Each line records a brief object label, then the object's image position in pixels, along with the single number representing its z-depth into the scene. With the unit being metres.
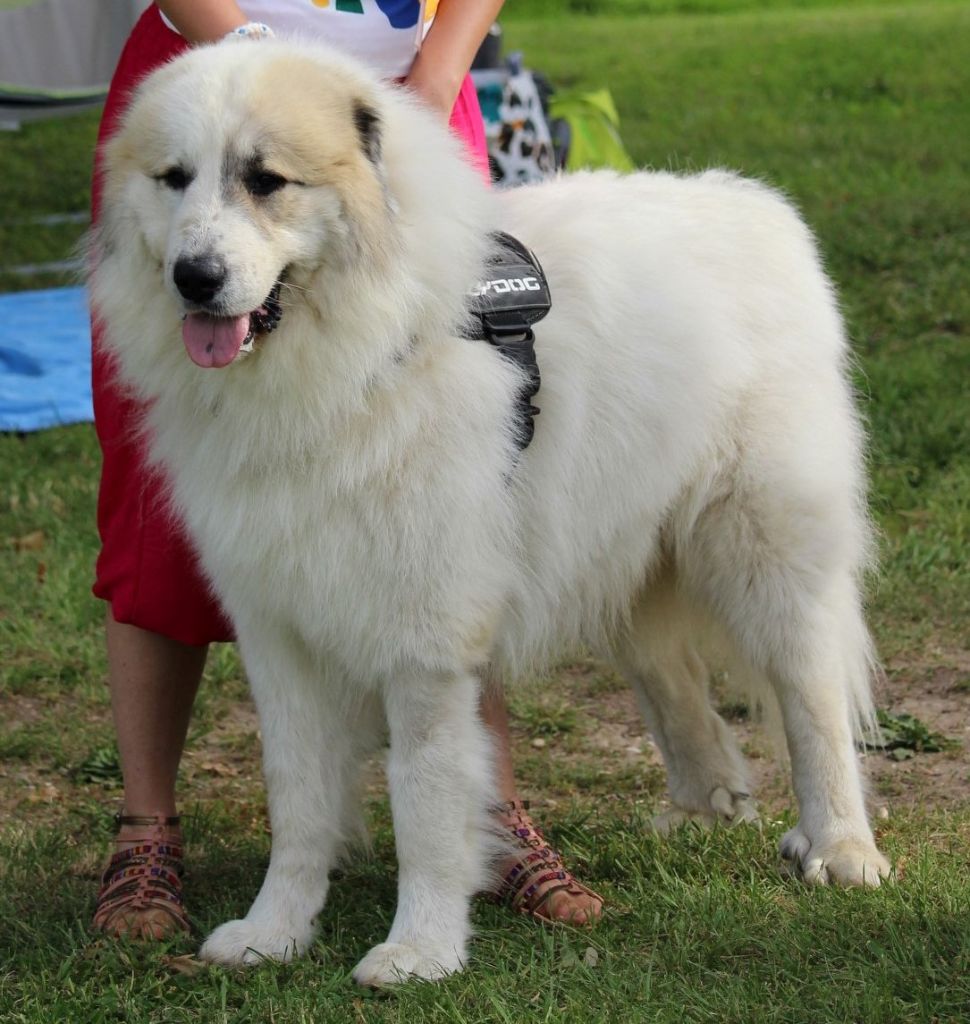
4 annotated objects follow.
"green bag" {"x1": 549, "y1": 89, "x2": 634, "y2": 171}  7.89
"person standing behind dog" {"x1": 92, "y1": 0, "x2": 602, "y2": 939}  2.93
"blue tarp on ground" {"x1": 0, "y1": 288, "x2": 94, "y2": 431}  6.35
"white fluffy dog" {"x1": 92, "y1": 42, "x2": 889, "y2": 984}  2.51
